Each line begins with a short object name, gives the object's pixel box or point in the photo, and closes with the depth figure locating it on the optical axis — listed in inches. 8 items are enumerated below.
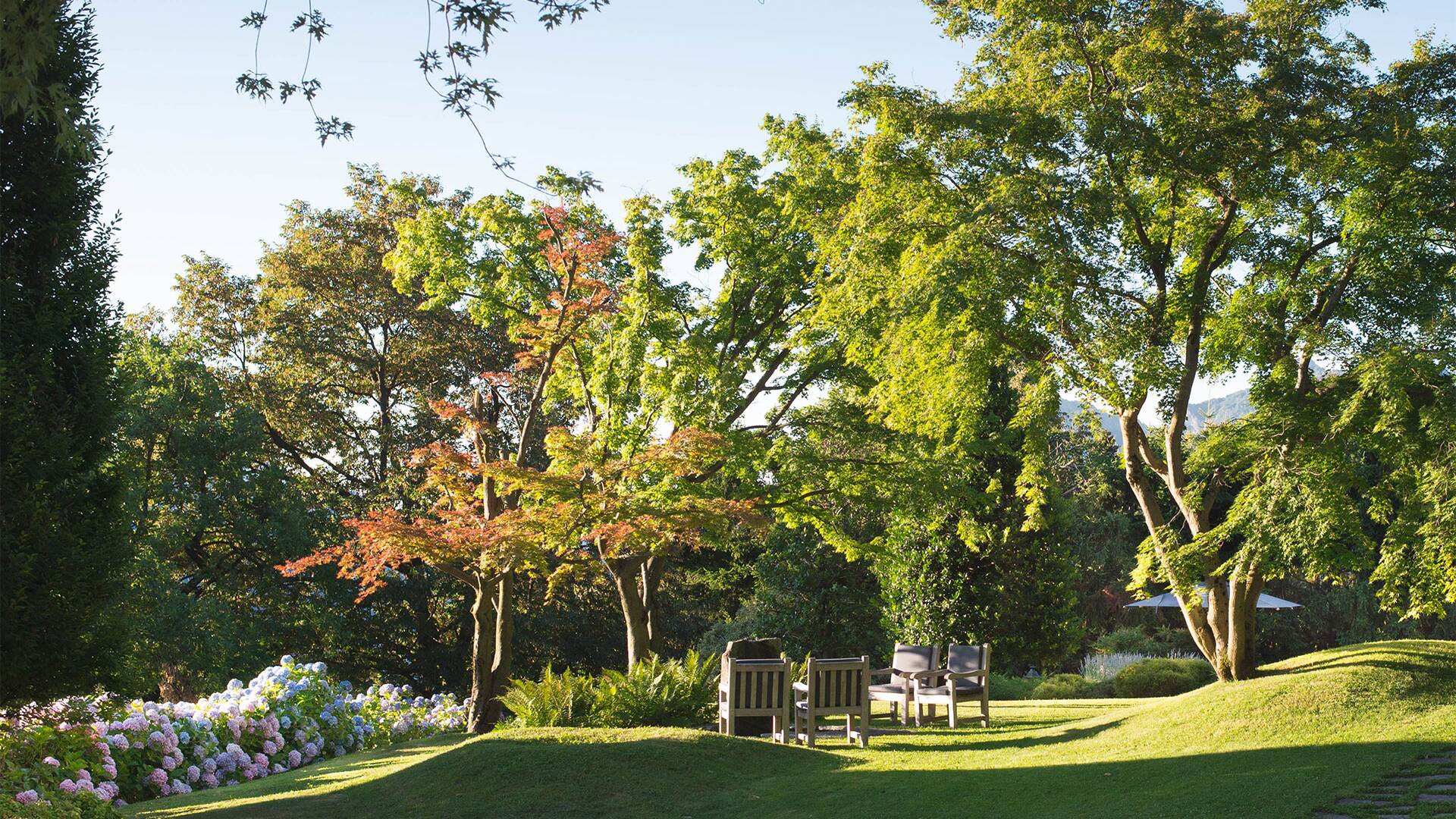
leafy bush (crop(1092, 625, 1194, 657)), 995.3
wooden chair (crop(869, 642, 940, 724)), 503.2
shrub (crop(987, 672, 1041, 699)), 709.3
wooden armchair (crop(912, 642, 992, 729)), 489.7
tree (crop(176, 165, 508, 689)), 885.8
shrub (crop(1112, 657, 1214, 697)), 686.5
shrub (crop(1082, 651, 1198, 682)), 809.5
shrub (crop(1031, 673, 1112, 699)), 694.5
